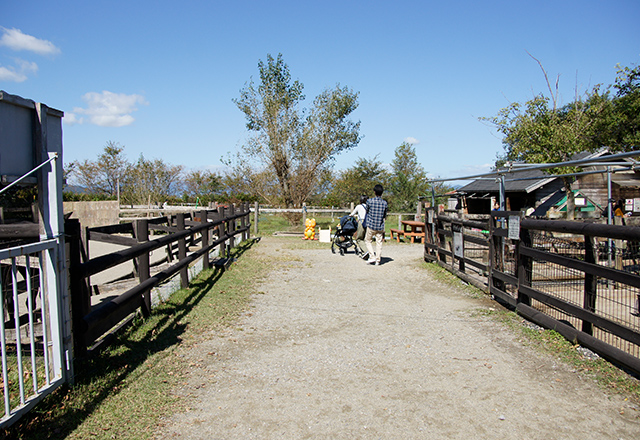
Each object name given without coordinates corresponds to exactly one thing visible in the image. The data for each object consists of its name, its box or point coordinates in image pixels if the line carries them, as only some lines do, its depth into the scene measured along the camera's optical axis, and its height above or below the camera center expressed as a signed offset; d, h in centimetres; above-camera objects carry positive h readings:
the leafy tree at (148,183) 3431 +160
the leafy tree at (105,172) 3884 +259
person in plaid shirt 1116 -56
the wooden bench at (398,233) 1844 -158
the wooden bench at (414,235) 1753 -158
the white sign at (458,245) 888 -104
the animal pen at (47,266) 312 -54
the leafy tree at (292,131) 2309 +340
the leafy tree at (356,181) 3766 +121
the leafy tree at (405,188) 3403 +47
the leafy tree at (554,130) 1620 +240
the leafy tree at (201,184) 4638 +167
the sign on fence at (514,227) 614 -49
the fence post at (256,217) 2050 -84
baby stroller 1302 -111
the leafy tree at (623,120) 2175 +332
